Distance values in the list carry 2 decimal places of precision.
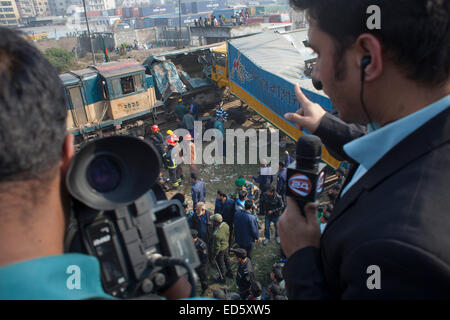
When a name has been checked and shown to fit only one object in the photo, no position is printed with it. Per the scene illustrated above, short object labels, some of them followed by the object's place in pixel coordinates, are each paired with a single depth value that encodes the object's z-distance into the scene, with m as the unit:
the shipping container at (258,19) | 44.53
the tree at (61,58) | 31.58
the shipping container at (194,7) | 77.81
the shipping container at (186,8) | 77.79
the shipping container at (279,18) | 39.91
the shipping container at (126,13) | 80.44
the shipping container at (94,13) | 81.89
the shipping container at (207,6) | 83.42
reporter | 0.89
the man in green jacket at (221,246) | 5.77
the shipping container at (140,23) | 63.46
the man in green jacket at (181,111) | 13.15
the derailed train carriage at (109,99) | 11.80
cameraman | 0.80
